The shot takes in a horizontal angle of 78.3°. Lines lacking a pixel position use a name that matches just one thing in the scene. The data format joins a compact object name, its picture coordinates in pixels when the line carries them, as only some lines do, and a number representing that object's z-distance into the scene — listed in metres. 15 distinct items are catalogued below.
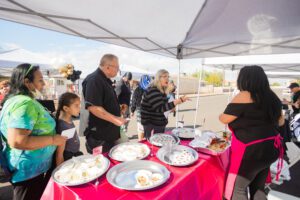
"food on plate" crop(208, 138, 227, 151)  1.78
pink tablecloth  1.06
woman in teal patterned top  1.11
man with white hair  1.69
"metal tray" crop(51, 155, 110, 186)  1.12
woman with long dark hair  1.49
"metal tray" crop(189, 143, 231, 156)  1.67
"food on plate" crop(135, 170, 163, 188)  1.17
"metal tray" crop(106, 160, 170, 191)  1.14
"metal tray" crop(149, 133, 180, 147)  1.83
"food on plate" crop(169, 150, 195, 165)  1.47
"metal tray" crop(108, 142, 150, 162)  1.50
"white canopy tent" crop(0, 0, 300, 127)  1.68
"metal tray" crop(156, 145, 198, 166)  1.48
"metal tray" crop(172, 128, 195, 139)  2.16
